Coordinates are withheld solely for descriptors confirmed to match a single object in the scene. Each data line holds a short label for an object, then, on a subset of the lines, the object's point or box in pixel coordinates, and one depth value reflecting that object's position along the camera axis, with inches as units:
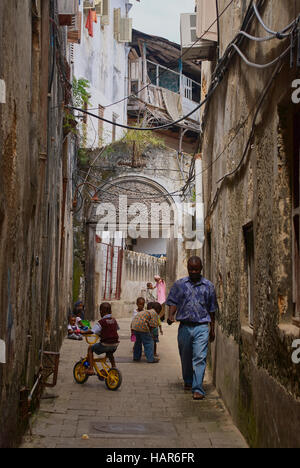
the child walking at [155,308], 421.0
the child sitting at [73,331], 527.8
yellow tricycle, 292.8
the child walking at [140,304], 403.5
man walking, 270.8
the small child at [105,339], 301.7
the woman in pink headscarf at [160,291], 709.9
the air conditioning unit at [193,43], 368.8
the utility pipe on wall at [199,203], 418.3
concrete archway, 710.5
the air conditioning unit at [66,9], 337.4
